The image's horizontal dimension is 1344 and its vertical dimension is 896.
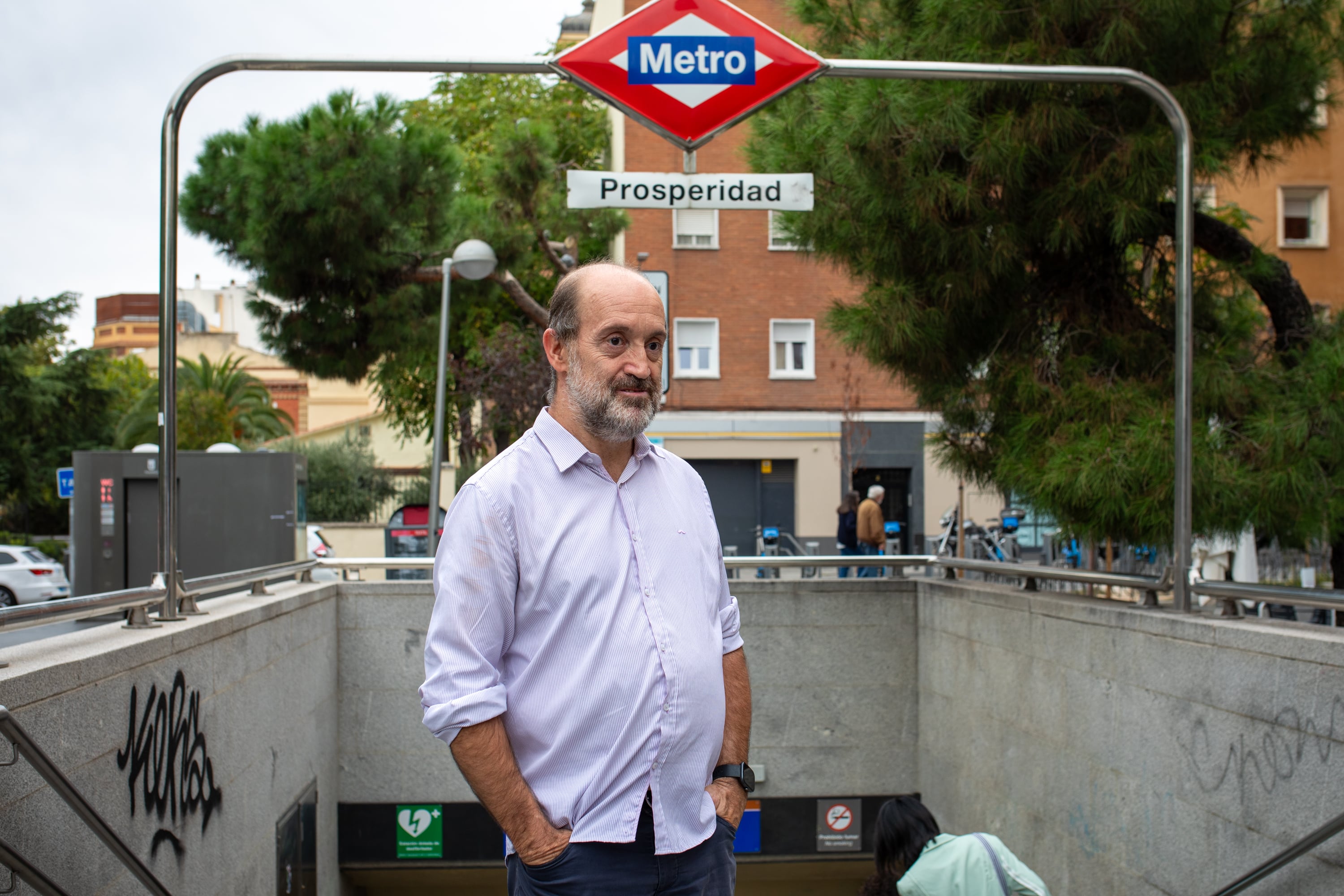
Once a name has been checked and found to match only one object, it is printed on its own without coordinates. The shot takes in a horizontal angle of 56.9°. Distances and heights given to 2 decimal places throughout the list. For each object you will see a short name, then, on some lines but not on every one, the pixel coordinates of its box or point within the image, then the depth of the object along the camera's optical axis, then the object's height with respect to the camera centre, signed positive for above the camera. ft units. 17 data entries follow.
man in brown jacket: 51.57 -3.17
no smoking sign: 27.71 -8.50
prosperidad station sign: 16.38 +3.46
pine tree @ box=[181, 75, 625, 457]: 38.50 +7.90
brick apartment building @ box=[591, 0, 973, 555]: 89.66 +4.51
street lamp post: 37.70 +5.49
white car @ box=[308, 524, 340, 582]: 65.05 -5.01
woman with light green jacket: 13.79 -4.76
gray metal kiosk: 41.32 -2.07
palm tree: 106.22 +4.22
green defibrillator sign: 26.68 -8.25
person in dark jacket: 54.39 -3.27
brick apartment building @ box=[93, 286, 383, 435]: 215.51 +24.38
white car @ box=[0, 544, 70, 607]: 69.36 -7.04
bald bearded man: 7.30 -1.20
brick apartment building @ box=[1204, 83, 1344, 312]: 85.25 +16.26
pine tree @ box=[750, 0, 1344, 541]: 18.67 +3.55
